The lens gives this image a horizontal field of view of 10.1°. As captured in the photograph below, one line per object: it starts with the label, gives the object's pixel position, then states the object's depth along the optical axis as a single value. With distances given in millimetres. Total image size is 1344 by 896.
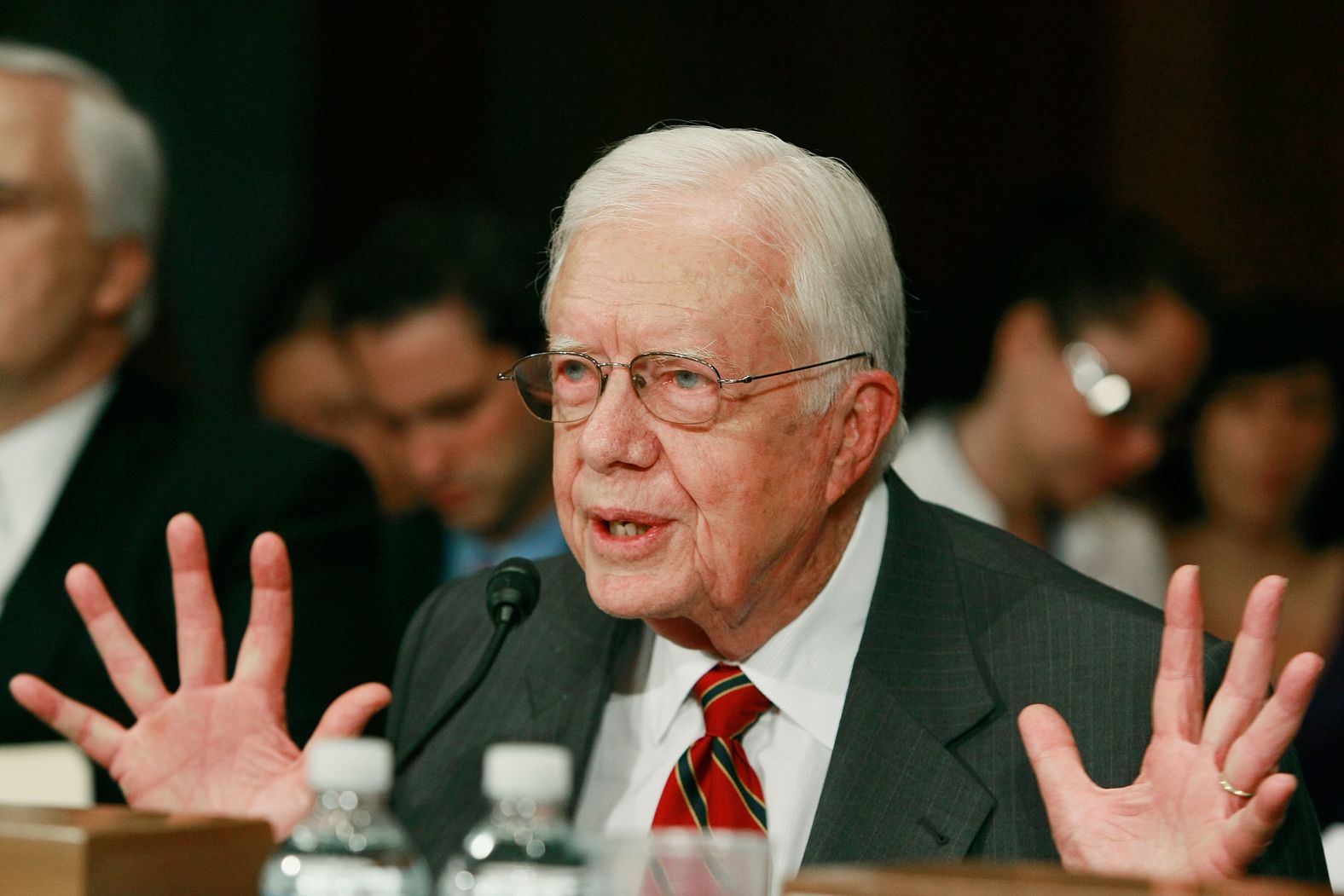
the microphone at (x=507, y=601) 3206
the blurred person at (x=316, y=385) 4444
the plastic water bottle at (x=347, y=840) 3003
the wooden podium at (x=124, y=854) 3026
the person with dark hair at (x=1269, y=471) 4893
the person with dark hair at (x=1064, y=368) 3968
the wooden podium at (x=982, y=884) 2958
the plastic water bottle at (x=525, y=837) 2991
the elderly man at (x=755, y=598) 3234
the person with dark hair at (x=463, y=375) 3989
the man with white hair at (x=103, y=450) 3555
